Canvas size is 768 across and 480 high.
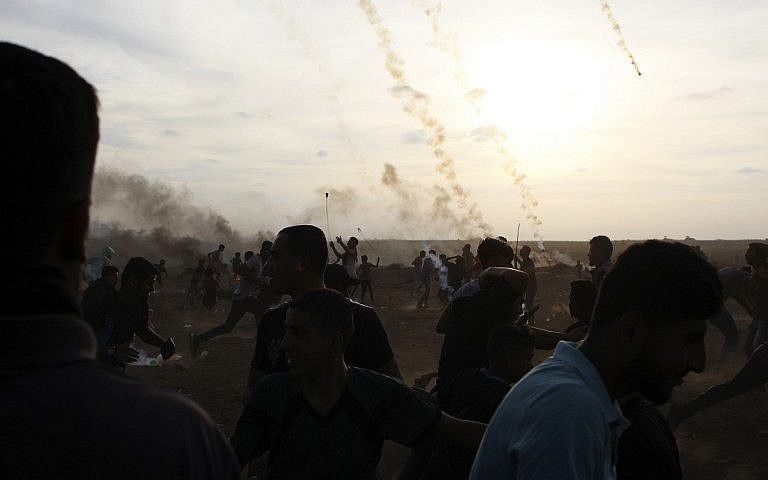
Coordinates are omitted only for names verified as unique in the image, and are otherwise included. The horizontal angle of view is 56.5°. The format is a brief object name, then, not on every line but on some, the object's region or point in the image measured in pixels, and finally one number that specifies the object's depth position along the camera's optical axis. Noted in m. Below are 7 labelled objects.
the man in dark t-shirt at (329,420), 3.23
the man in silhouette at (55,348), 0.93
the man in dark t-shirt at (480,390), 3.96
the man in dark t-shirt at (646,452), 1.95
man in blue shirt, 1.94
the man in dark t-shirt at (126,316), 6.80
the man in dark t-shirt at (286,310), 4.15
